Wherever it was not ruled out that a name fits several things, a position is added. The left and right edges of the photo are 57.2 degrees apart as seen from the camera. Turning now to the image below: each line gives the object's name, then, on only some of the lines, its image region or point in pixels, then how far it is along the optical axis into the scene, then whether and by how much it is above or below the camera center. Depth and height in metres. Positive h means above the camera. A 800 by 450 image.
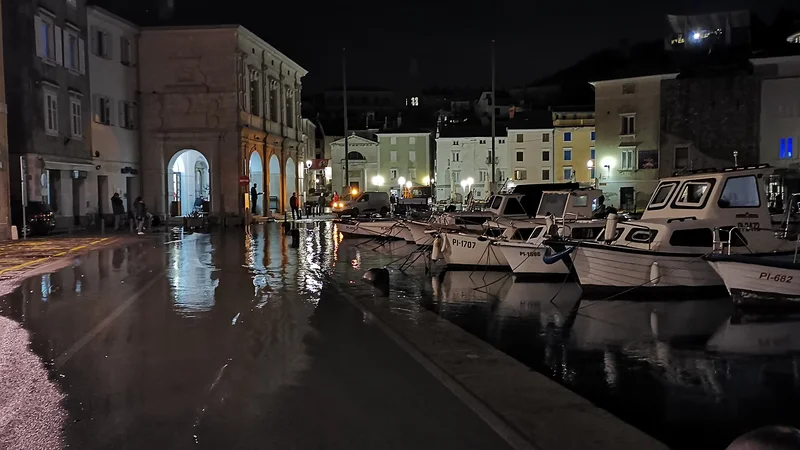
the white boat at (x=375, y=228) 31.17 -1.53
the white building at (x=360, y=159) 87.25 +4.20
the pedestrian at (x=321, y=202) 64.47 -0.67
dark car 30.98 -0.85
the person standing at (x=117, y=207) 36.50 -0.51
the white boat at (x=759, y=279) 14.64 -1.79
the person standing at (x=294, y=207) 49.15 -0.84
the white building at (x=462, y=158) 83.06 +4.06
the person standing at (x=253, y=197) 47.94 -0.10
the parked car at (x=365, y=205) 48.44 -0.72
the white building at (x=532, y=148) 78.62 +4.77
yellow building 77.12 +5.12
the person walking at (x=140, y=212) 35.32 -0.74
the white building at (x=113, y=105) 40.00 +5.30
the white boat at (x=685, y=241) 16.94 -1.20
